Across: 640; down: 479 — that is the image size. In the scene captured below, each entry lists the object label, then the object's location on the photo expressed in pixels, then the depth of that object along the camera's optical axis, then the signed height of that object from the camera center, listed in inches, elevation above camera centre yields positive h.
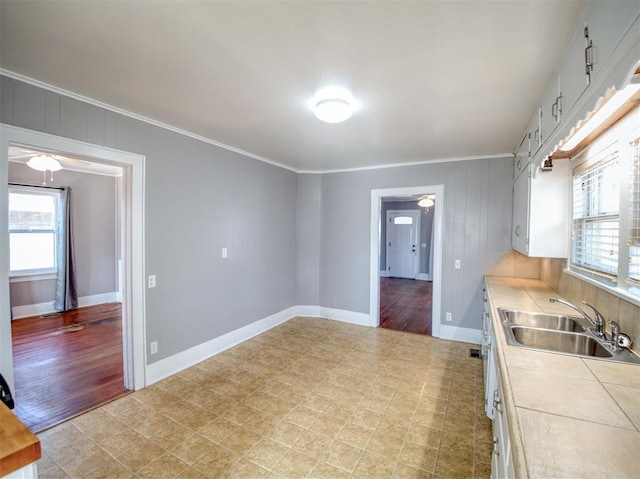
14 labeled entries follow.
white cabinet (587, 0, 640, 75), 33.9 +28.0
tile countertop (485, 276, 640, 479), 30.2 -23.4
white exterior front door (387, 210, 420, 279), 357.4 -10.1
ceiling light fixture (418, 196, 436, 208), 296.0 +35.3
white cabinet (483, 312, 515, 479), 42.2 -33.9
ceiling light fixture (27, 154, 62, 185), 151.7 +36.3
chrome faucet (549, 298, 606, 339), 65.2 -20.0
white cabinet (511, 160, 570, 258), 95.8 +8.7
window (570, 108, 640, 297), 57.3 +7.0
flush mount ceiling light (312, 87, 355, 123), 82.8 +38.7
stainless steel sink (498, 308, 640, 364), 63.0 -24.0
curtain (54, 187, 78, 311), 206.1 -18.6
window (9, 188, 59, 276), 192.5 +0.3
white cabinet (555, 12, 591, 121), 49.2 +31.0
